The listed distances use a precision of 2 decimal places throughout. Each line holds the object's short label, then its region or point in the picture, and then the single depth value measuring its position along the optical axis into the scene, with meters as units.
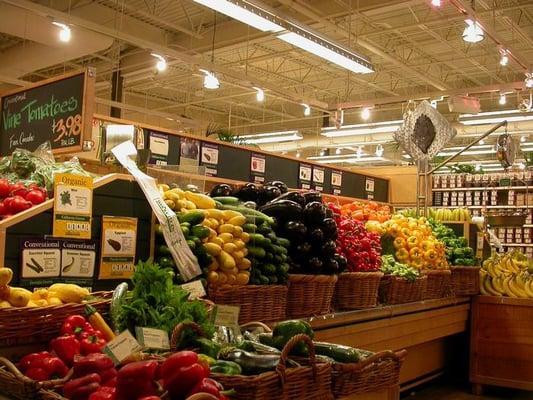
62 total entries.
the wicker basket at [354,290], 3.73
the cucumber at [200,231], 2.91
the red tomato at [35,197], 2.57
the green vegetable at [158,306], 2.13
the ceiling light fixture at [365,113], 11.35
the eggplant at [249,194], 3.70
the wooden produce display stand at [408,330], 3.48
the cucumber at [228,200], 3.39
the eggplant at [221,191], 3.64
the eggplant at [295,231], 3.39
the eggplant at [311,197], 3.64
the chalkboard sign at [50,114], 2.97
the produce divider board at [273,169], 6.64
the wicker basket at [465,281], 5.47
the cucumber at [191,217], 2.94
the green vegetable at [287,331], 2.20
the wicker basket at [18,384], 1.73
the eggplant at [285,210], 3.44
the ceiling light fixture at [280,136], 13.41
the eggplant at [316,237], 3.44
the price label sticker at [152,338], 2.00
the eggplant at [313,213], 3.47
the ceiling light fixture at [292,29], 5.44
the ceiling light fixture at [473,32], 6.96
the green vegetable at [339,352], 2.29
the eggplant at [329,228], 3.50
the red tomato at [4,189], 2.60
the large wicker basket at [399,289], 4.26
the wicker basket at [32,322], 2.00
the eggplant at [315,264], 3.36
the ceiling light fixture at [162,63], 8.95
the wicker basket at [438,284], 4.91
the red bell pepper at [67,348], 1.99
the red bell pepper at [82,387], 1.69
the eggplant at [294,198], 3.55
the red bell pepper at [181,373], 1.65
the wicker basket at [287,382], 1.80
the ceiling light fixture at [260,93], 10.08
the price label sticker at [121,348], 1.82
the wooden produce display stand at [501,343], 5.54
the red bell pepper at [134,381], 1.60
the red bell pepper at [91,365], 1.77
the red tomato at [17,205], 2.48
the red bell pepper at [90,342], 2.02
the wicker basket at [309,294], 3.30
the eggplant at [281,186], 3.91
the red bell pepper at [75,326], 2.06
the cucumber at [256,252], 3.11
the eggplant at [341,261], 3.54
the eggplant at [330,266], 3.44
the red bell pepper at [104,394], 1.63
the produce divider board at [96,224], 2.40
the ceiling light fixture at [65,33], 7.54
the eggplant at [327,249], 3.44
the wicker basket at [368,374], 2.19
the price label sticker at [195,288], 2.61
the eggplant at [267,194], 3.70
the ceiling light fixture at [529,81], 9.12
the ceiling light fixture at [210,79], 9.10
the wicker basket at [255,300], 2.83
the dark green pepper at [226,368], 1.85
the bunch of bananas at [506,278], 5.85
